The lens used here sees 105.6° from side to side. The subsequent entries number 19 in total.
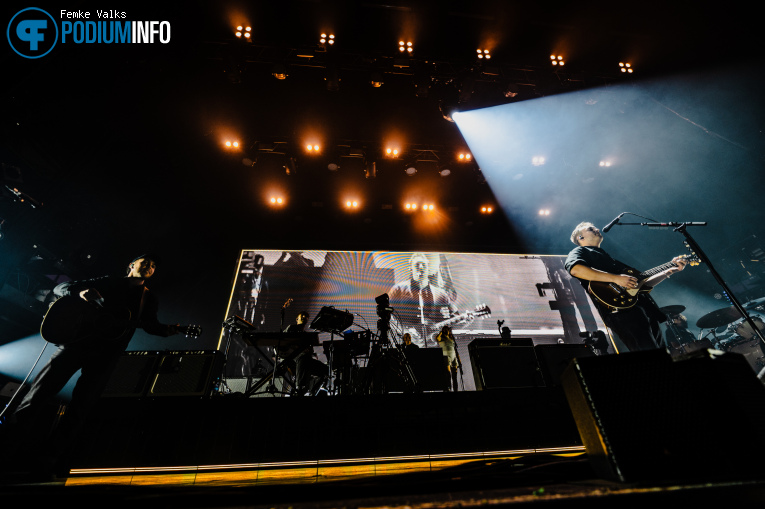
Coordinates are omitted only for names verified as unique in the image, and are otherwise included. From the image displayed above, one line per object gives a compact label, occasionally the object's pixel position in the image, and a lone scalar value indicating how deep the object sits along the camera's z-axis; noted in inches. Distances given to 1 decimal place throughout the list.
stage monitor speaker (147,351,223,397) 134.5
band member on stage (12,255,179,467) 83.7
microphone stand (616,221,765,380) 101.1
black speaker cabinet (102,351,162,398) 134.1
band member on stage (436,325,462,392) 219.3
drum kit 184.9
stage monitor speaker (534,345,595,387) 134.0
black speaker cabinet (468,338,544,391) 130.1
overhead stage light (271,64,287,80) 179.2
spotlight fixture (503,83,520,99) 200.4
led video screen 254.5
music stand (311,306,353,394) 148.1
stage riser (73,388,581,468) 87.7
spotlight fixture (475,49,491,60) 188.5
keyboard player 165.2
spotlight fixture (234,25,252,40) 168.4
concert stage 37.1
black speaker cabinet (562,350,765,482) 37.3
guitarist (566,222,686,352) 105.0
